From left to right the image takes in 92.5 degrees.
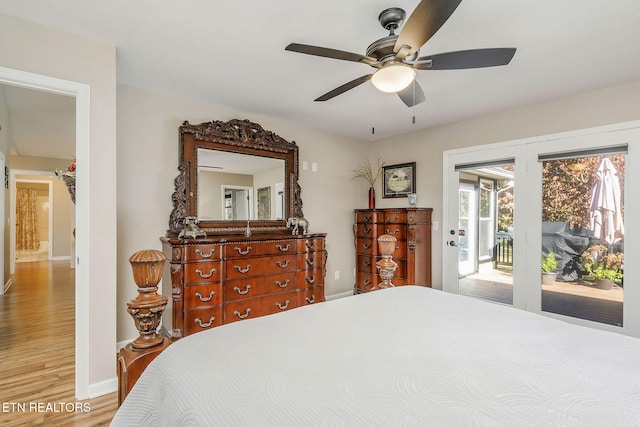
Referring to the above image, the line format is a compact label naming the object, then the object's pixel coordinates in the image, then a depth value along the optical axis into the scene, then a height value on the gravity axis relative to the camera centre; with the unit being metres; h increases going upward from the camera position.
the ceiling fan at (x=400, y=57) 1.59 +0.85
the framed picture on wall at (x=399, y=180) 4.32 +0.49
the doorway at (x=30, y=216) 8.76 -0.04
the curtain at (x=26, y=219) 8.79 -0.13
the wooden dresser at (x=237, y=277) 2.57 -0.61
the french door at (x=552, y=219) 2.79 -0.07
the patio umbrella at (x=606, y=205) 2.86 +0.07
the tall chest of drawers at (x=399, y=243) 3.83 -0.39
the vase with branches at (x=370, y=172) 4.77 +0.66
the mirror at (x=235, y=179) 3.11 +0.39
